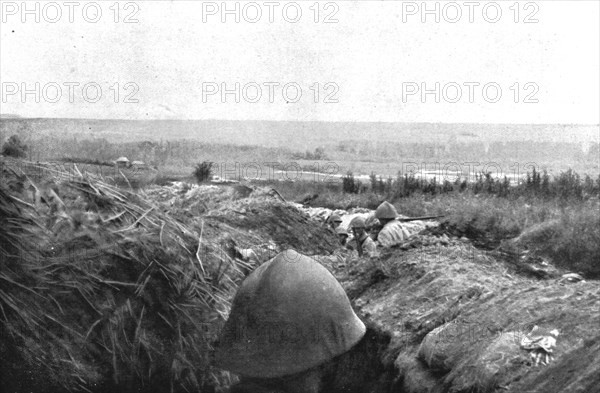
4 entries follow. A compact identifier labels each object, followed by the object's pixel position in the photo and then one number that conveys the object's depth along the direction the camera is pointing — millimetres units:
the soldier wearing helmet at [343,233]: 14180
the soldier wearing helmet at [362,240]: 10910
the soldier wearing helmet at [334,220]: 17141
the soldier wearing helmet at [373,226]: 14218
